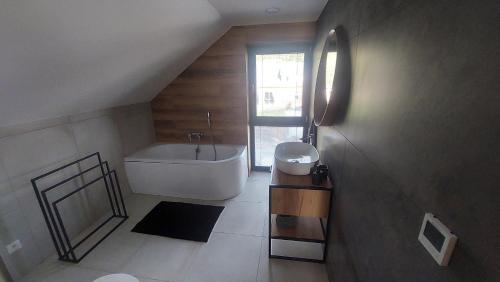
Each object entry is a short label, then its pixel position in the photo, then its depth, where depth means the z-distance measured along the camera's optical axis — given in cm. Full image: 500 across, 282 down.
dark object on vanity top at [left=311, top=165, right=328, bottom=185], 165
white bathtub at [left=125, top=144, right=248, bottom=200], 276
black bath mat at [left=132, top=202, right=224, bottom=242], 230
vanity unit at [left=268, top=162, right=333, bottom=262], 163
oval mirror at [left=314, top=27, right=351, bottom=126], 133
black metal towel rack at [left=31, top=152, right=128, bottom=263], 185
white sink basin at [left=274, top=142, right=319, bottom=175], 175
